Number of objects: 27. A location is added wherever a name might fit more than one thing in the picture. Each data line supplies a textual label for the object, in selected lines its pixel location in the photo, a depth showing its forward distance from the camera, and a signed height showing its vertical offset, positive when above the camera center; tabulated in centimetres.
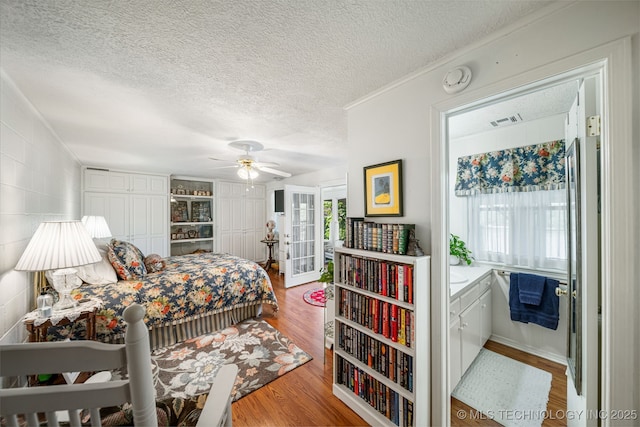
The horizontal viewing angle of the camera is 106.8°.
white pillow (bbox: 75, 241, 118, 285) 242 -60
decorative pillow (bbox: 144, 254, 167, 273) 292 -62
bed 228 -87
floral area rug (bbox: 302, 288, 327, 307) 380 -143
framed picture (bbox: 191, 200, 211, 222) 551 +7
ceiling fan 294 +69
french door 455 -44
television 543 +28
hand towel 225 -75
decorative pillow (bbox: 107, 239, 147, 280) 257 -52
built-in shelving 526 -2
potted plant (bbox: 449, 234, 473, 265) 273 -47
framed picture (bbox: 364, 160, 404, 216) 163 +16
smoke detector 133 +75
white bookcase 142 -83
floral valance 225 +42
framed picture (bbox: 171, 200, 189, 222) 524 +7
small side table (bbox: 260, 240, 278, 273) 573 -102
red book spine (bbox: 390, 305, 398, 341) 151 -71
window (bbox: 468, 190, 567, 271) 227 -19
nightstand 164 -75
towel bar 252 -67
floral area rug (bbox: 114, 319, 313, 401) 199 -143
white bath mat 171 -146
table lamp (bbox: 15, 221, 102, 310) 156 -24
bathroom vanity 186 -92
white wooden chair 56 -38
